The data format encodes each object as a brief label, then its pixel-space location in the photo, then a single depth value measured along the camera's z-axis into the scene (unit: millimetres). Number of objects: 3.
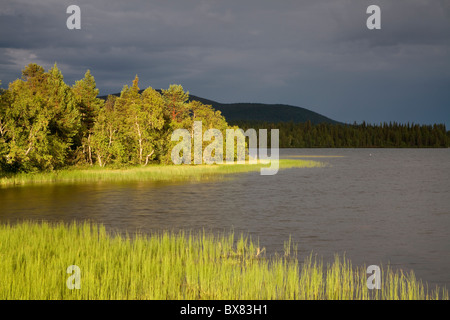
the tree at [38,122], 49812
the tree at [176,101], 87750
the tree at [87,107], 70375
